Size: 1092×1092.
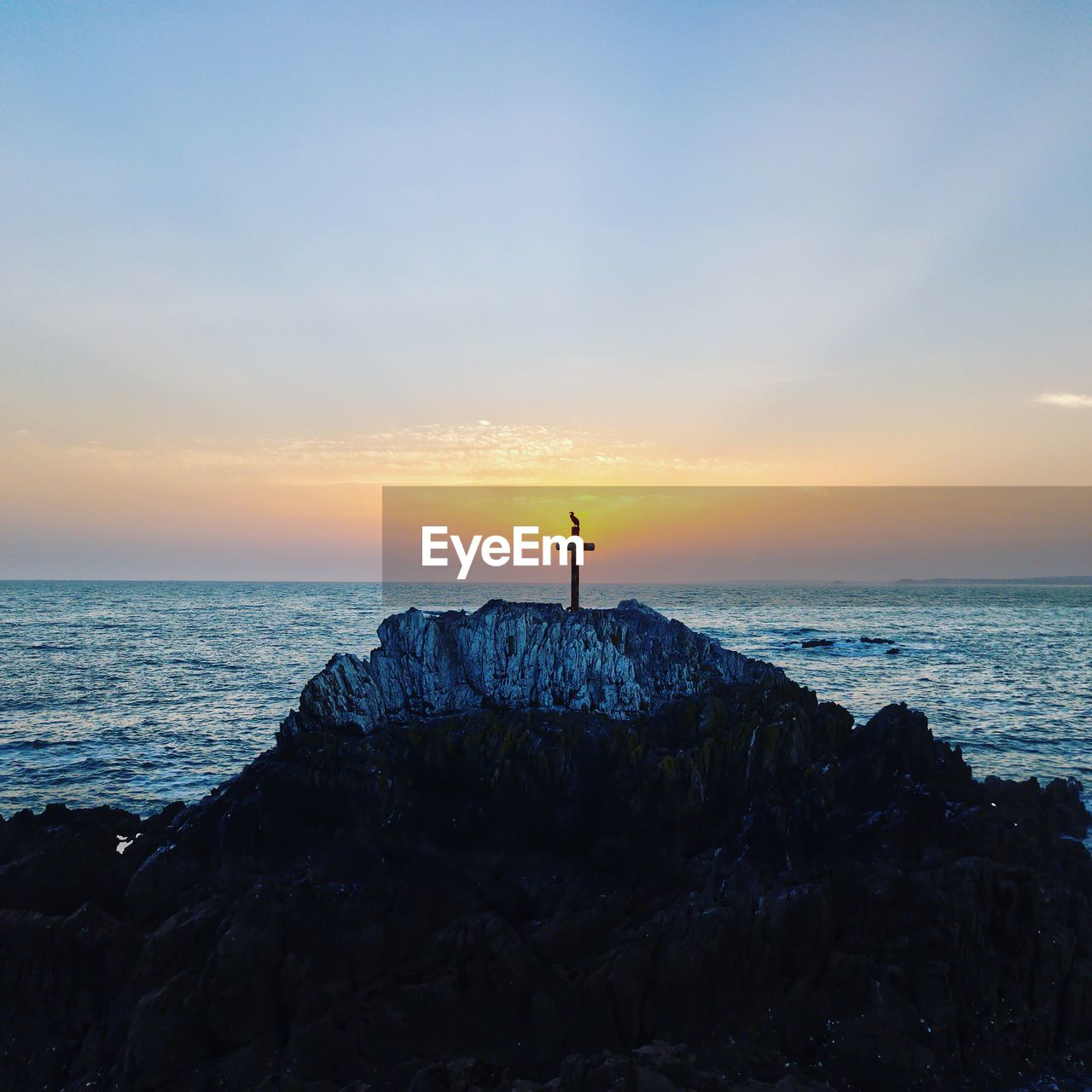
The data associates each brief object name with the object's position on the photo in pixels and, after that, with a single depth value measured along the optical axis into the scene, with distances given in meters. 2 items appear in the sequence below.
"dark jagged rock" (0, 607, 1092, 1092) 13.39
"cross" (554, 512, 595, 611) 23.64
